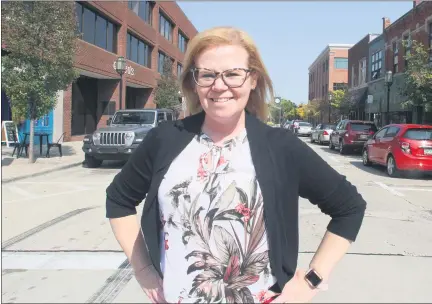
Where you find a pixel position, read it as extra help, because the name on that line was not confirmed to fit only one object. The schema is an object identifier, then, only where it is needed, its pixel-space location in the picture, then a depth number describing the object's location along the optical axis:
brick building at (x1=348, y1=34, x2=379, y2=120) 38.41
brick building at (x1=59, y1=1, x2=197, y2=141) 24.05
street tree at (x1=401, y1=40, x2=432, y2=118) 17.67
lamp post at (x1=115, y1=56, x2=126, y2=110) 19.75
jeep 13.02
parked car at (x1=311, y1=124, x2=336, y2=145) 27.58
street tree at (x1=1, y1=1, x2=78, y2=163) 12.95
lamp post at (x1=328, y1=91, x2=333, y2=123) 46.21
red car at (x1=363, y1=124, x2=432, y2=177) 12.03
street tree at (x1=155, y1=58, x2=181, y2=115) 34.19
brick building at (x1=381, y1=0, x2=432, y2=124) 25.05
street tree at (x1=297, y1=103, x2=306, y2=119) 76.20
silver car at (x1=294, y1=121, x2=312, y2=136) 39.30
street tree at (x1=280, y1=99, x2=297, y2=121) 106.25
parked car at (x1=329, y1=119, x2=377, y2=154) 19.91
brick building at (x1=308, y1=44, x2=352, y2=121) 63.31
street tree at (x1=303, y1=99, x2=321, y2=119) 56.82
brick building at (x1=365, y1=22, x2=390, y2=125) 33.19
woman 1.68
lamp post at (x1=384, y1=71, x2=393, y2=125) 23.31
